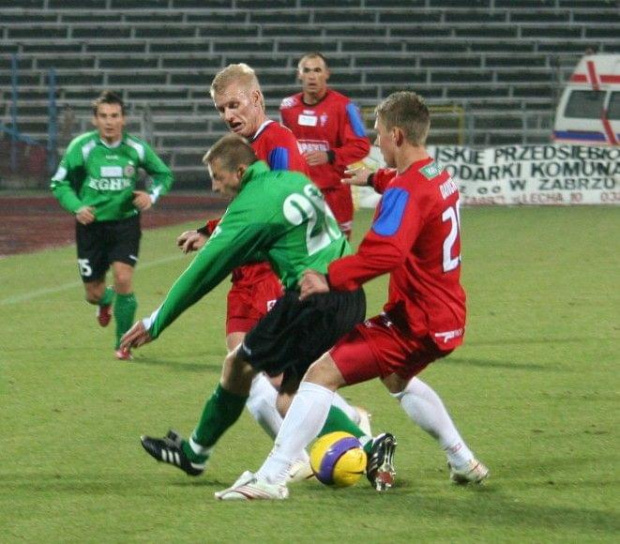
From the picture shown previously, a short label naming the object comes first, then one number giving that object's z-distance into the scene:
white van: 55.44
